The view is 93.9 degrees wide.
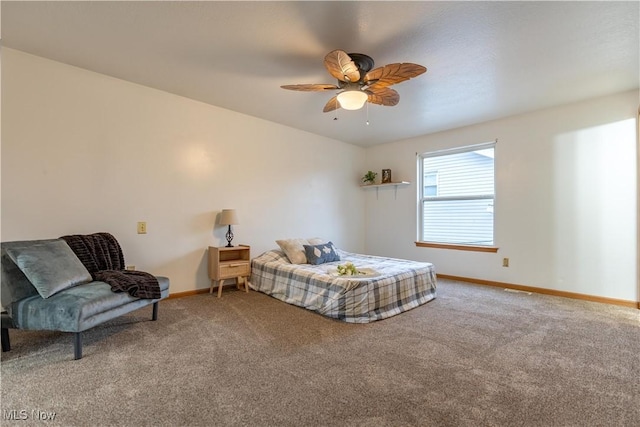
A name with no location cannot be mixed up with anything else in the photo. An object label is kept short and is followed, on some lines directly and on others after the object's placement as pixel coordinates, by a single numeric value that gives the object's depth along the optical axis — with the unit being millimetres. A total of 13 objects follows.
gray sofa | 2021
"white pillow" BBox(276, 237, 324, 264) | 3975
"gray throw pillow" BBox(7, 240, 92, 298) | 2121
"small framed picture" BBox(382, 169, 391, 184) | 5433
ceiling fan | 2155
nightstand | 3664
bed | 2848
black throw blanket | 2422
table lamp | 3752
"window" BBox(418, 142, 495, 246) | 4496
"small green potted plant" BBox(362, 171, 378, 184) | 5613
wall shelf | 5273
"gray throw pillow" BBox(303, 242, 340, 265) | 3922
